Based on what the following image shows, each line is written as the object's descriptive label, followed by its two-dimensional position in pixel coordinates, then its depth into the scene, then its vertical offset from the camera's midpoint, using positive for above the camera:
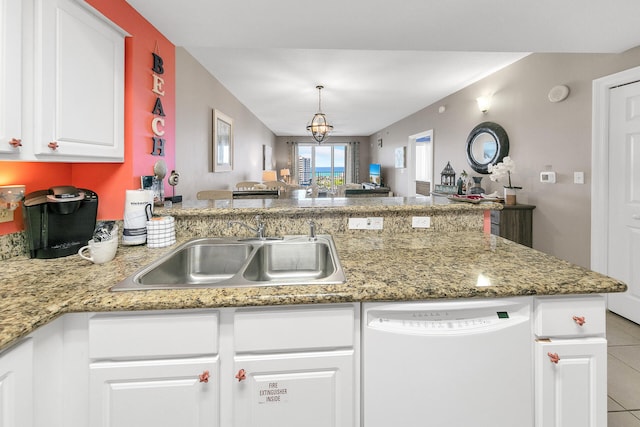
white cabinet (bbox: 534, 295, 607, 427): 1.04 -0.51
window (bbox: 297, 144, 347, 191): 10.58 +1.51
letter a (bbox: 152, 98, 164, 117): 1.87 +0.59
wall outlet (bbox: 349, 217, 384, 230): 1.78 -0.07
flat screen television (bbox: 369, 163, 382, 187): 8.83 +1.03
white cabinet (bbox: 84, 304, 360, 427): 0.94 -0.47
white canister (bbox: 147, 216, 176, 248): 1.53 -0.11
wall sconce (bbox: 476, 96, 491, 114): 4.00 +1.35
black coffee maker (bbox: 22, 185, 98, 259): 1.32 -0.05
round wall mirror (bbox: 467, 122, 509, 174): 3.76 +0.82
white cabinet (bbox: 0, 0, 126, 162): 1.07 +0.48
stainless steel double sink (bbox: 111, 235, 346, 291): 1.55 -0.23
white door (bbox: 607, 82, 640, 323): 2.52 +0.14
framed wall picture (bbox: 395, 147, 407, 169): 7.06 +1.23
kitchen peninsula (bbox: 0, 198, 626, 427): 0.93 -0.33
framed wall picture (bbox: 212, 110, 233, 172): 3.93 +0.89
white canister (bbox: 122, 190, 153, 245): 1.56 -0.04
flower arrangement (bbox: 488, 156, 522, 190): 3.39 +0.46
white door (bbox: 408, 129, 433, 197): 6.53 +1.05
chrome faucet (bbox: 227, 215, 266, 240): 1.66 -0.09
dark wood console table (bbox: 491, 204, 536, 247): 3.34 -0.13
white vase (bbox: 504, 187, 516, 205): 3.41 +0.17
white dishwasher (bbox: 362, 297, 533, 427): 1.00 -0.48
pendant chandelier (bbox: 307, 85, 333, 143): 5.01 +1.31
